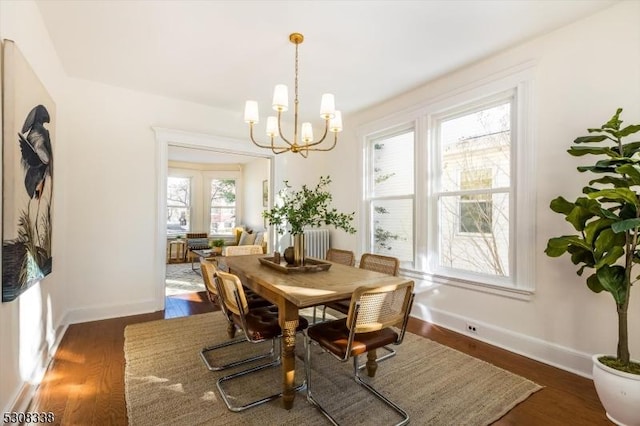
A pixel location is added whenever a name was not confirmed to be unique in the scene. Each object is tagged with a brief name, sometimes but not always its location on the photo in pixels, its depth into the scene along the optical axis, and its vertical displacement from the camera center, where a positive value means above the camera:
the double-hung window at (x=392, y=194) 3.84 +0.27
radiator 4.86 -0.45
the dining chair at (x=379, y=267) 2.55 -0.46
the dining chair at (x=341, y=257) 2.99 -0.44
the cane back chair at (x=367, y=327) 1.61 -0.66
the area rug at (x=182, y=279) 4.83 -1.19
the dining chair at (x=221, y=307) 2.19 -0.79
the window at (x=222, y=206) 8.37 +0.23
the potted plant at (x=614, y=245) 1.67 -0.18
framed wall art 1.60 +0.24
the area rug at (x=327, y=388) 1.78 -1.19
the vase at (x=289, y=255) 2.49 -0.34
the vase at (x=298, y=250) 2.45 -0.29
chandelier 2.30 +0.82
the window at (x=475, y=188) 2.91 +0.28
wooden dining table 1.74 -0.45
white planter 1.64 -0.99
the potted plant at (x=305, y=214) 2.29 +0.00
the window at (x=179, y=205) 7.97 +0.24
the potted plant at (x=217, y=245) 6.23 -0.64
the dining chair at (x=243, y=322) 1.84 -0.75
